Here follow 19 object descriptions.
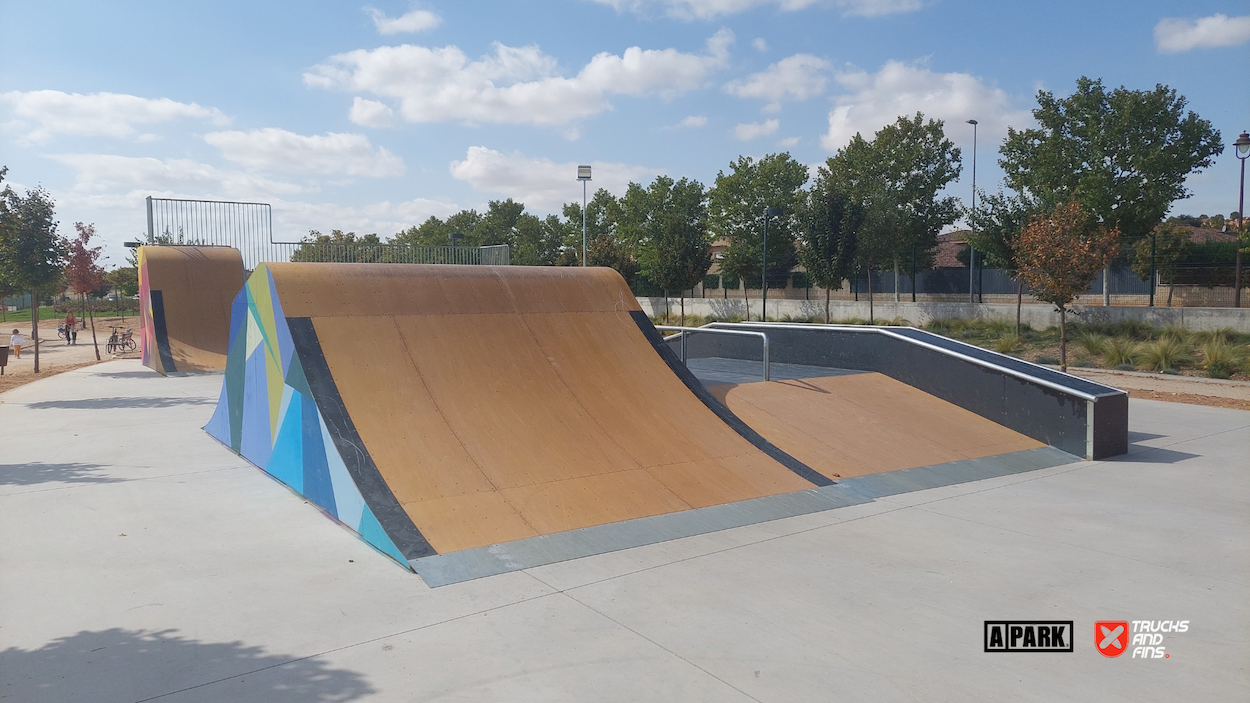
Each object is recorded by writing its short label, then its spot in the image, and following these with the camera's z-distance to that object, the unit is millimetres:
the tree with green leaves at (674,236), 33219
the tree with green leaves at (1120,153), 22953
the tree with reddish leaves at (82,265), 24219
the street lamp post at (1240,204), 19438
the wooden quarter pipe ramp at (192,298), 18781
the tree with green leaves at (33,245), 17500
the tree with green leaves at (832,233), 27234
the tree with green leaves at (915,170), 33625
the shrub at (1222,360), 15641
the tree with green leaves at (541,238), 54469
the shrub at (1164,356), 16547
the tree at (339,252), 19147
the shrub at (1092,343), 18094
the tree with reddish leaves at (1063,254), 15578
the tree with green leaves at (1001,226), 21797
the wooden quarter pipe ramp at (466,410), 5852
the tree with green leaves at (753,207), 37625
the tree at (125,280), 56400
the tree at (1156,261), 20750
